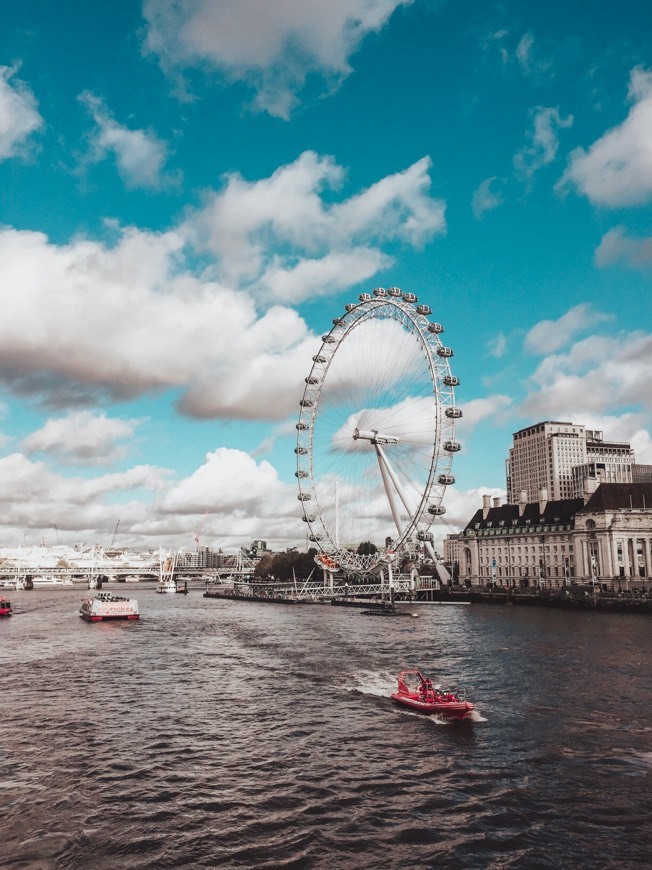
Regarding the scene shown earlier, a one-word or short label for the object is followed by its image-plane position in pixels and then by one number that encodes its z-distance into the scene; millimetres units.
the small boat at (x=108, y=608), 101875
